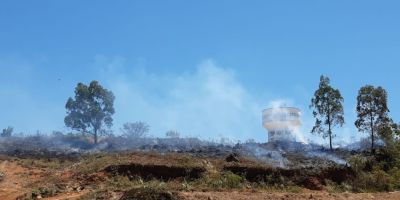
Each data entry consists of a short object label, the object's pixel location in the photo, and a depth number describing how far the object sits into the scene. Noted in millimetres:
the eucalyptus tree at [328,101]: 39844
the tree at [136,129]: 73819
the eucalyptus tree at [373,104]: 36938
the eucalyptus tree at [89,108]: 53375
